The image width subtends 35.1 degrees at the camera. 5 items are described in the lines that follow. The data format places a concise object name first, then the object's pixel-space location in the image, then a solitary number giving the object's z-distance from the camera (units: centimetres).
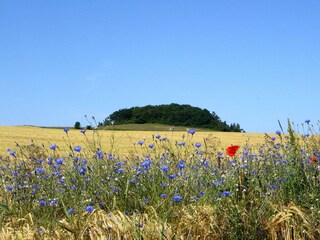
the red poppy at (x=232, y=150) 417
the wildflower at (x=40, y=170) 599
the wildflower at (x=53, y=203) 493
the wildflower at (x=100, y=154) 574
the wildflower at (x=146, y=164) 511
